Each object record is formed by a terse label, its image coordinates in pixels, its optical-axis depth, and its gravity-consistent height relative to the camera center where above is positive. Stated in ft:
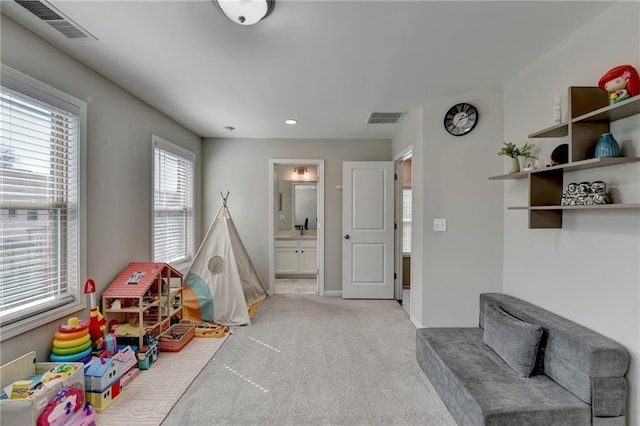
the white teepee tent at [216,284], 11.25 -2.81
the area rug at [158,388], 6.14 -4.30
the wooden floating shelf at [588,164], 4.98 +0.94
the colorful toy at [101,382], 6.29 -3.72
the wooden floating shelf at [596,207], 4.77 +0.13
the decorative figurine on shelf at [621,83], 4.86 +2.23
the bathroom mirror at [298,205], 20.40 +0.54
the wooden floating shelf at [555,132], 6.03 +1.80
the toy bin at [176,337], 9.08 -4.03
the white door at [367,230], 14.30 -0.84
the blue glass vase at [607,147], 5.17 +1.20
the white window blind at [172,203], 11.30 +0.40
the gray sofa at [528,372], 4.95 -3.22
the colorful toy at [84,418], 5.44 -3.94
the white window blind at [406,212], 16.87 +0.06
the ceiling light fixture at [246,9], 5.11 +3.68
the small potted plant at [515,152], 7.74 +1.63
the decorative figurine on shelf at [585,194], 5.51 +0.39
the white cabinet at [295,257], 18.49 -2.82
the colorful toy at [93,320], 7.19 -2.73
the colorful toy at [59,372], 5.62 -3.19
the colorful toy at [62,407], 5.05 -3.56
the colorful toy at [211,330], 10.10 -4.15
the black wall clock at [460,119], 9.52 +3.14
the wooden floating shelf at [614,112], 4.72 +1.78
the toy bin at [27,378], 4.90 -3.25
